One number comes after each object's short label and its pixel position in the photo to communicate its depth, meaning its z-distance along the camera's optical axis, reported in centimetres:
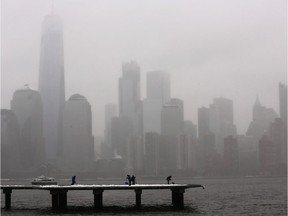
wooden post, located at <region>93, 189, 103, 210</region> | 8381
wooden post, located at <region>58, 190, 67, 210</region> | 8516
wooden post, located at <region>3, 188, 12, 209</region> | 9181
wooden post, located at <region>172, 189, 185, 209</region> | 8606
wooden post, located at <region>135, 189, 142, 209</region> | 8528
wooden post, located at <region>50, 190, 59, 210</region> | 8383
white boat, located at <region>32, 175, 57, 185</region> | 19690
